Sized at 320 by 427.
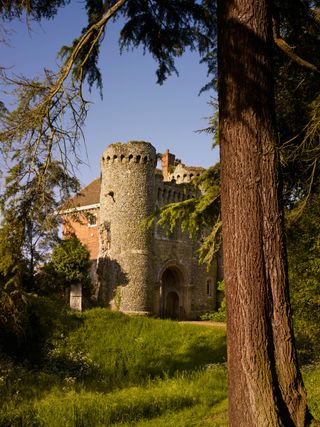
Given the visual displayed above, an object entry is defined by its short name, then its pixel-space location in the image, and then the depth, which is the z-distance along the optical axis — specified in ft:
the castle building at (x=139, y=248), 87.76
